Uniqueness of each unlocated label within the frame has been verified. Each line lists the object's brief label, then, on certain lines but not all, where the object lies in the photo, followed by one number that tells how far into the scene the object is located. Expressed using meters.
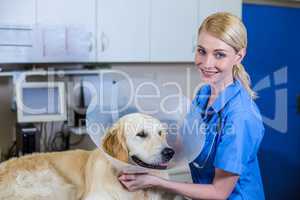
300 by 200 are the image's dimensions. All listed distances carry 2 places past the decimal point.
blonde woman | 1.20
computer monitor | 2.10
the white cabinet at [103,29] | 2.10
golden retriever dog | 1.10
